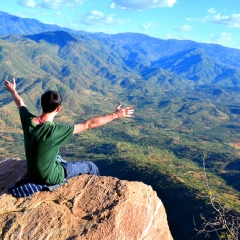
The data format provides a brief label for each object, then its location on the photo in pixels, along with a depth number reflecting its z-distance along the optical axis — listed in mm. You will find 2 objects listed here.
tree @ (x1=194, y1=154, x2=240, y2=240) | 7520
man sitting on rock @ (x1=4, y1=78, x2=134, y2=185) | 5926
